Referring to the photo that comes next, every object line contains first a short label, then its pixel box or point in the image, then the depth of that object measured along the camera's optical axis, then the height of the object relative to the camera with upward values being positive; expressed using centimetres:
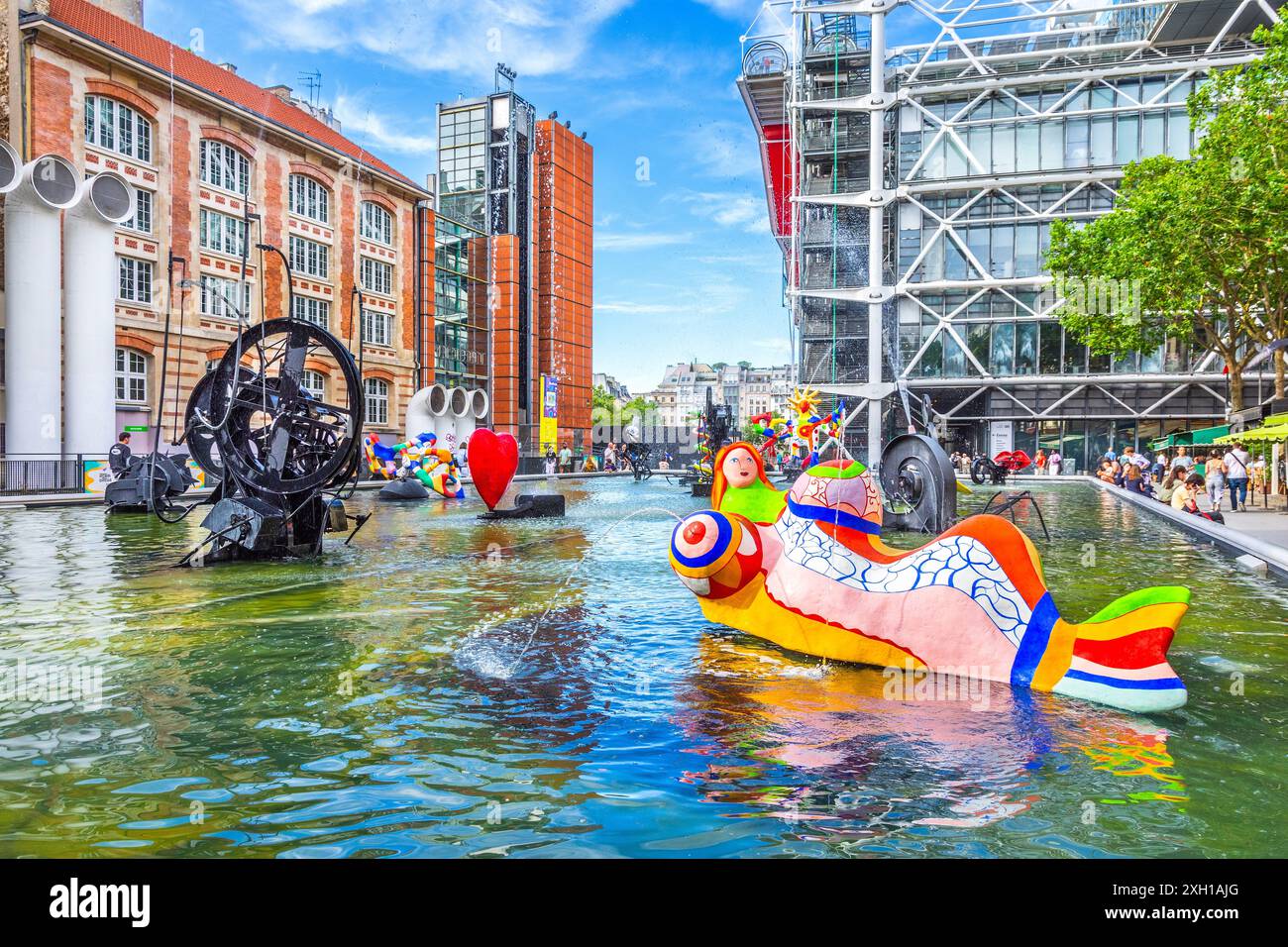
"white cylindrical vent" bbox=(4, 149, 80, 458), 2895 +522
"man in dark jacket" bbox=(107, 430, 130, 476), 2414 +16
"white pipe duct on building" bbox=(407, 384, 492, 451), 4531 +269
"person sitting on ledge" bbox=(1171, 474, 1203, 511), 2034 -77
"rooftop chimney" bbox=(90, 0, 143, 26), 4184 +2186
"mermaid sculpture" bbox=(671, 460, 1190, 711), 598 -108
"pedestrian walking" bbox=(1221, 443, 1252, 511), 2255 -42
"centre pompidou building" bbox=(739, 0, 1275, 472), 4791 +1576
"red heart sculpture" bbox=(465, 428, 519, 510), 2188 +1
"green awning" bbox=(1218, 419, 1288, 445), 2069 +69
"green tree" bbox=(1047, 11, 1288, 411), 2191 +622
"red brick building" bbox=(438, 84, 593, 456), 7419 +2062
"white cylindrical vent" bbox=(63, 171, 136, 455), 3034 +525
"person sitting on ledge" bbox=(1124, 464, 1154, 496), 2872 -67
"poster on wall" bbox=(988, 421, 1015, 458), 5034 +145
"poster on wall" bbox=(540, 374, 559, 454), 6556 +387
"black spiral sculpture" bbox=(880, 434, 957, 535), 1752 -48
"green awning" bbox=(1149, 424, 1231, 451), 3499 +105
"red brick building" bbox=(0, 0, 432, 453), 3381 +1248
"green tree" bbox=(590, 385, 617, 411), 14412 +1020
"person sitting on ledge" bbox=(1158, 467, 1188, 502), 2462 -63
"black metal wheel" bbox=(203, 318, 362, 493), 1370 +68
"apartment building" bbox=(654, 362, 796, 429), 18412 +1549
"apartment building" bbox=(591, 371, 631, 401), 18088 +1596
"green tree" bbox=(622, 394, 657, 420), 16002 +1012
